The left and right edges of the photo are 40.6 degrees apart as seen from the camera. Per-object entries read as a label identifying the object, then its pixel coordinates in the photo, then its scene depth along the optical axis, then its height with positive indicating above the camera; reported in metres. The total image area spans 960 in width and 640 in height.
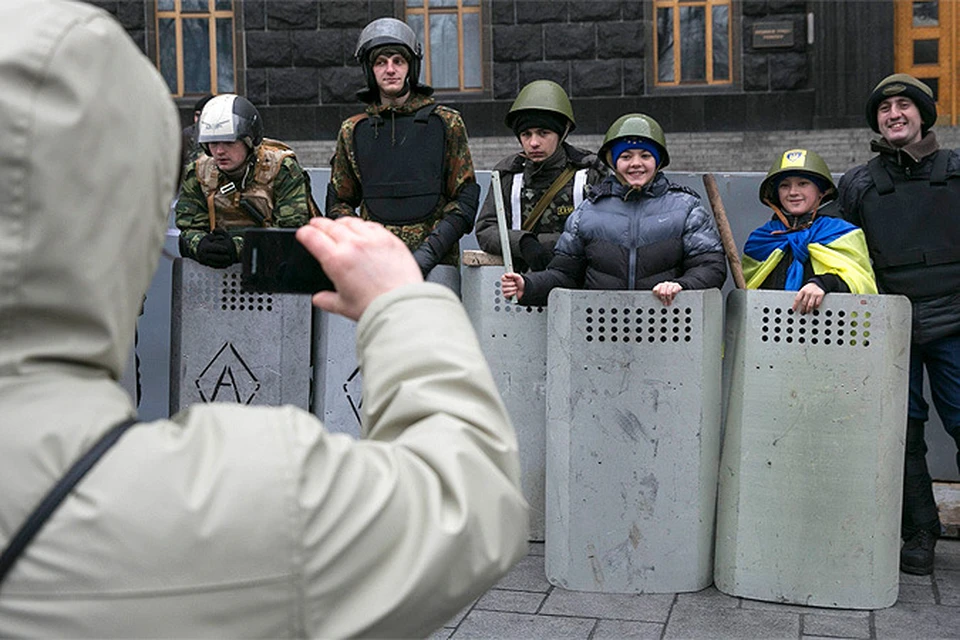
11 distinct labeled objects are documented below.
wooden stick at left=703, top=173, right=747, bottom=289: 5.40 +0.27
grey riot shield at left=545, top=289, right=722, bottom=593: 5.18 -0.52
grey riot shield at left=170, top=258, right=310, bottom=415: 6.62 -0.17
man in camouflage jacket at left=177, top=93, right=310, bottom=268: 6.45 +0.61
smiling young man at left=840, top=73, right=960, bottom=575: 5.38 +0.24
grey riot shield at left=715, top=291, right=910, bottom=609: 4.98 -0.57
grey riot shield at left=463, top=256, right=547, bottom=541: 5.97 -0.25
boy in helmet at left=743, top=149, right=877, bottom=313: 5.18 +0.26
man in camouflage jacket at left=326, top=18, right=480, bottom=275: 6.34 +0.75
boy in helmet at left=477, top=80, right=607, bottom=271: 6.20 +0.64
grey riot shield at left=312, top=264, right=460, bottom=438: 6.59 -0.35
